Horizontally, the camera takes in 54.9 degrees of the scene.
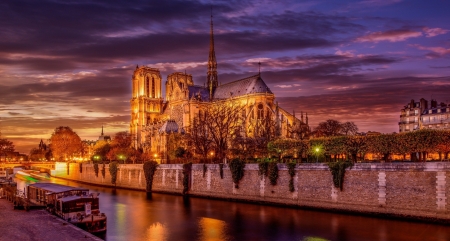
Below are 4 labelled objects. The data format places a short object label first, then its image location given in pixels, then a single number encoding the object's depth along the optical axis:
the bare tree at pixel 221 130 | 50.25
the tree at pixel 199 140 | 52.18
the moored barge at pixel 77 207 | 24.36
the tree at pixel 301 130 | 64.56
